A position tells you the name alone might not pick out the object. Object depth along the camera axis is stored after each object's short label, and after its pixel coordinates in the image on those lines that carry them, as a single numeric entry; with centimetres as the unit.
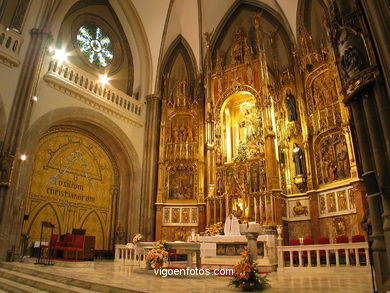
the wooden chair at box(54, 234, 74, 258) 1061
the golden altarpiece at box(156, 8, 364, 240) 1338
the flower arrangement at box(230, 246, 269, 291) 520
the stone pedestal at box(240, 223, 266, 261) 751
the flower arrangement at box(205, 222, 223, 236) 1230
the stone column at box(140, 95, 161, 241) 1590
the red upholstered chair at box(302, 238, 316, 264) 1037
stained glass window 1694
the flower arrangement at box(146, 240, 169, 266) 773
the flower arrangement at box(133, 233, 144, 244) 1068
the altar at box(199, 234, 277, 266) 1073
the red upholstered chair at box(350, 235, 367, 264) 974
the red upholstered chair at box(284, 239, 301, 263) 1079
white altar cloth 1062
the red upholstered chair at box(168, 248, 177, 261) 1278
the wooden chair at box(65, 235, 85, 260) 1034
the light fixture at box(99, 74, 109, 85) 1553
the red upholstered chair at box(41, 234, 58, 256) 1059
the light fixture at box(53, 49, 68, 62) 1375
